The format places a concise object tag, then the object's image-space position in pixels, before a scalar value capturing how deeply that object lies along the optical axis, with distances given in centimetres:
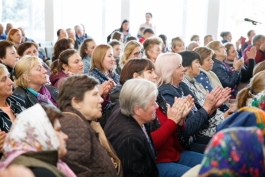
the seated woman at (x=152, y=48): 595
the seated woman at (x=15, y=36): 727
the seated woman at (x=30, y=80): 392
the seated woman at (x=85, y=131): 250
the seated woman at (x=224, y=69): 606
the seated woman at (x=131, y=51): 571
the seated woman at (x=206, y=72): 513
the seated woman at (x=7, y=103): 340
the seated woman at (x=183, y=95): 376
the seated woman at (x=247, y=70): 657
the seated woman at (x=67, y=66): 492
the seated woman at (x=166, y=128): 337
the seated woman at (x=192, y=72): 461
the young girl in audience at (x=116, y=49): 673
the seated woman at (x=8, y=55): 504
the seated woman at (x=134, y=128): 292
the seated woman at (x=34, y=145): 192
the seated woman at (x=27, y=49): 562
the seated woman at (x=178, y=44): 741
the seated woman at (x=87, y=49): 646
